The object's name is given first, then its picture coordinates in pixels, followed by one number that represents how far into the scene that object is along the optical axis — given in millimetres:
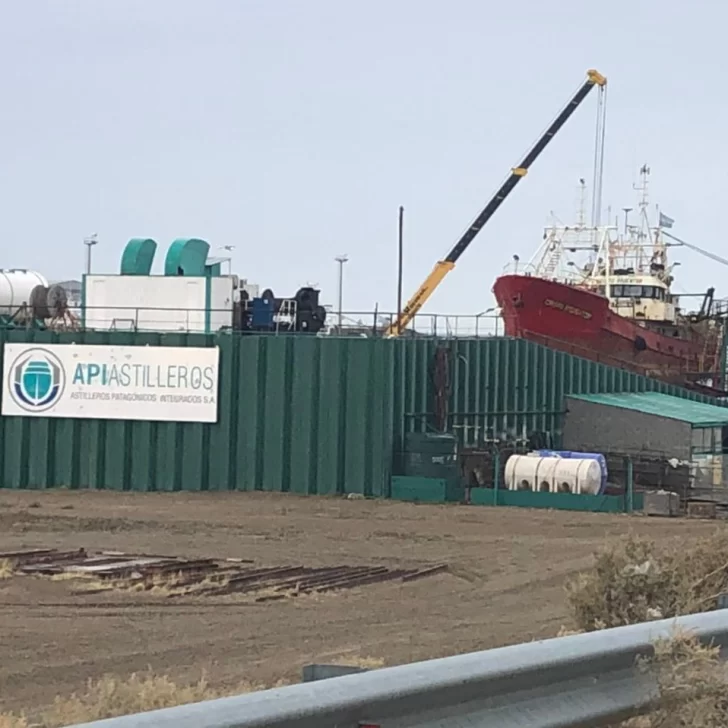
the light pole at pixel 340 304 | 39875
